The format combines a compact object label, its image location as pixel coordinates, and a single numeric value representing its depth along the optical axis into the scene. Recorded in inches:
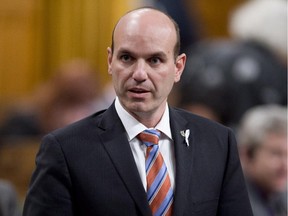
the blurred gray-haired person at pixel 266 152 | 340.8
